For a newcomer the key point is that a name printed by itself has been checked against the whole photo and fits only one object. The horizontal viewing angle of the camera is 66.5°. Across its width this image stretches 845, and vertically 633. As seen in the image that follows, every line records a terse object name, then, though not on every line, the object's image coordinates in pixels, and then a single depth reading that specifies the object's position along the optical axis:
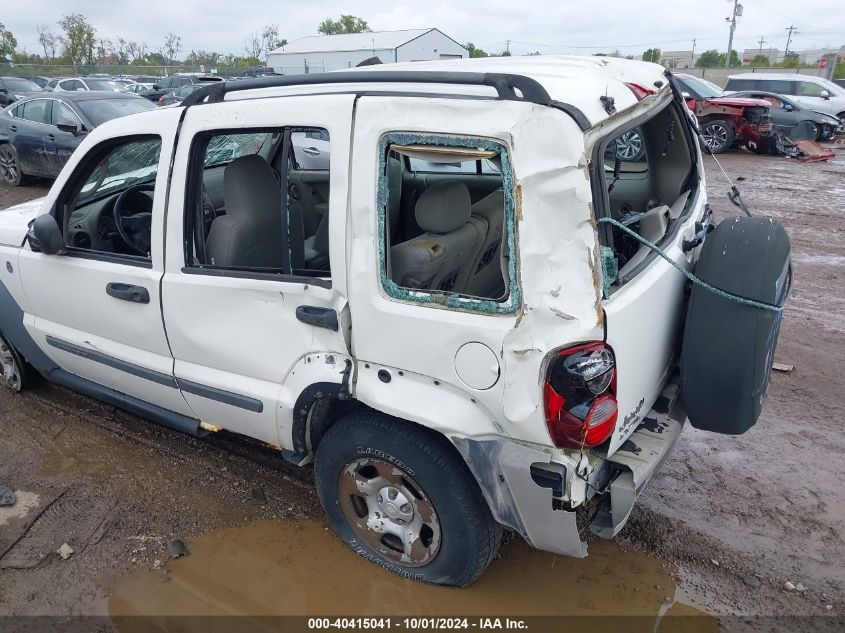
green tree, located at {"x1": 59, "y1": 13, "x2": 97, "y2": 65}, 55.78
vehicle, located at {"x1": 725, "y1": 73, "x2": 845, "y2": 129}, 17.34
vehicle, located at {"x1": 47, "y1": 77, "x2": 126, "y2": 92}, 19.56
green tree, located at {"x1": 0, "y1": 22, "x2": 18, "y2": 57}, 53.99
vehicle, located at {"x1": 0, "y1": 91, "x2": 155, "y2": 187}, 9.70
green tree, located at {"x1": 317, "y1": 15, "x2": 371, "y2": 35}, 74.94
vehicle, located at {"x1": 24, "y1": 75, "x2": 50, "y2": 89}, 25.89
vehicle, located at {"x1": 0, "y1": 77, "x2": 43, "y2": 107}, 19.94
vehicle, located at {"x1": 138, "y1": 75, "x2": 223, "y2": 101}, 21.69
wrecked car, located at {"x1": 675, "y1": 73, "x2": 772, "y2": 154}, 14.00
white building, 44.44
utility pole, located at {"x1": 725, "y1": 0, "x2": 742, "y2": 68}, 44.62
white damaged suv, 2.06
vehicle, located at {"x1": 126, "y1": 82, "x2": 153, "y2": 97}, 23.83
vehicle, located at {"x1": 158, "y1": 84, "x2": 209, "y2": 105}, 16.67
